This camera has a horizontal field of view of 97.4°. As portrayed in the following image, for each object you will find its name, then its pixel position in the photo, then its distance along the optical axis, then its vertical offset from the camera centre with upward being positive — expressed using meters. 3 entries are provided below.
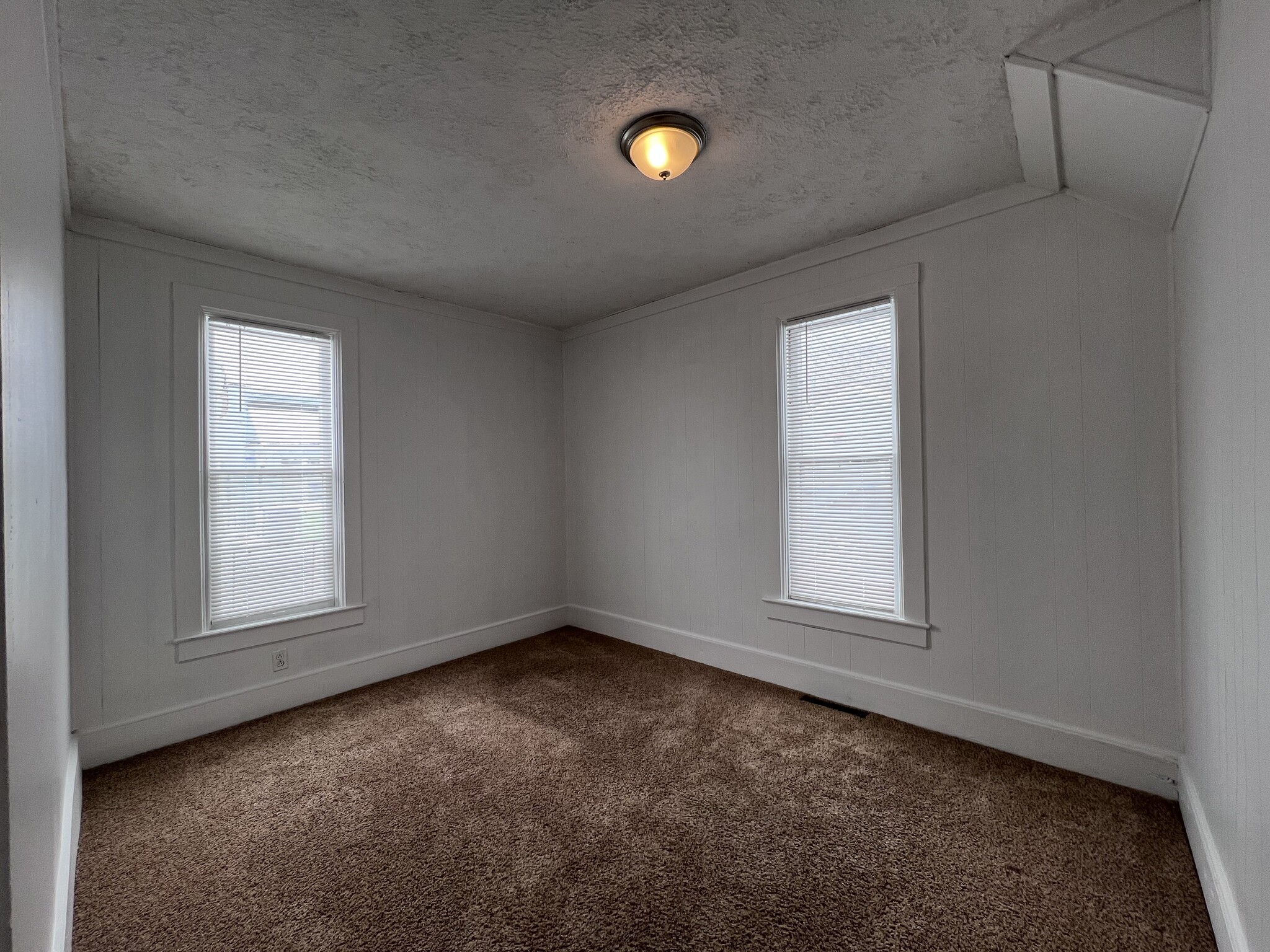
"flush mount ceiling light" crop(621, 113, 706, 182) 2.09 +1.29
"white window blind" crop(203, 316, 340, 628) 3.16 +0.07
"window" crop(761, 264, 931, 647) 3.01 +0.06
